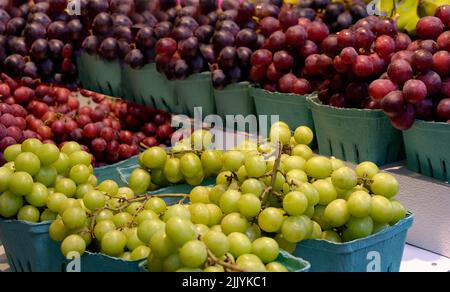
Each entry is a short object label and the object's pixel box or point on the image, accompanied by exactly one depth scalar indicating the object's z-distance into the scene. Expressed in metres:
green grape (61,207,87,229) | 1.04
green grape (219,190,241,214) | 1.02
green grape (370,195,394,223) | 1.03
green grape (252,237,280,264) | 0.97
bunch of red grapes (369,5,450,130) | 1.19
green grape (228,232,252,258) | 0.96
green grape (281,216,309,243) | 1.00
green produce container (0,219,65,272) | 1.10
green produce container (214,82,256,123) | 1.42
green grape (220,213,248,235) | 1.00
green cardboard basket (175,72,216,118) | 1.46
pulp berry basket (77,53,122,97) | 1.57
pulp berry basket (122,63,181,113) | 1.51
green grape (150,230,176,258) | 0.94
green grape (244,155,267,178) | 1.04
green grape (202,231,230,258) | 0.93
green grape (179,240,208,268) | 0.91
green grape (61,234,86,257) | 1.03
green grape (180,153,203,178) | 1.15
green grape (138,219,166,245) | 0.98
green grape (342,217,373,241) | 1.02
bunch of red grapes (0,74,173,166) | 1.40
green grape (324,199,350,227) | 1.03
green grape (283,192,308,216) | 1.00
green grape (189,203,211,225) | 1.01
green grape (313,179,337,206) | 1.03
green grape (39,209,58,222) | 1.10
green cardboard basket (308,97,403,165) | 1.24
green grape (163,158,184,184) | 1.17
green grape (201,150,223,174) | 1.16
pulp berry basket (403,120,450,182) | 1.18
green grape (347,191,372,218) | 1.02
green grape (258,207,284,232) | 1.00
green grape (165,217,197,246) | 0.92
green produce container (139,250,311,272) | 0.96
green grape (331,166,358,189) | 1.04
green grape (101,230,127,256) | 1.02
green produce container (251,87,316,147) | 1.34
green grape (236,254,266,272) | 0.93
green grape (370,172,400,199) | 1.04
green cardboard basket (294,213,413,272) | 1.01
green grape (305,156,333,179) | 1.06
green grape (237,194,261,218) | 1.01
